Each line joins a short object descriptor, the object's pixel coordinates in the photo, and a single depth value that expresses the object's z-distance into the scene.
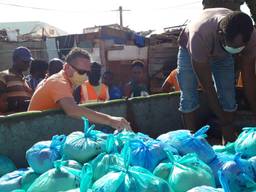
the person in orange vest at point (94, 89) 4.48
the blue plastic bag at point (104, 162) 1.56
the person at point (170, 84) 4.71
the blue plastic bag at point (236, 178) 1.48
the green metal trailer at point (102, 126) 2.07
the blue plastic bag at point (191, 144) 1.78
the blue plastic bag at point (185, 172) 1.48
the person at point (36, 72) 4.41
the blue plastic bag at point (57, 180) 1.51
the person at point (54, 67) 4.34
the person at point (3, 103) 3.20
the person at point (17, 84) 3.35
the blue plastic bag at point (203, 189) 1.28
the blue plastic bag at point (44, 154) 1.74
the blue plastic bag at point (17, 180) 1.71
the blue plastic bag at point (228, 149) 2.02
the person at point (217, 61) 2.40
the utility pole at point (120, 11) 28.89
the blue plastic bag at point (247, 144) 1.88
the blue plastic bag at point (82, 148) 1.76
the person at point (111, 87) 5.24
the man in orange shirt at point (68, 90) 2.28
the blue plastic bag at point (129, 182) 1.29
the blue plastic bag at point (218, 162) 1.74
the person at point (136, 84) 5.03
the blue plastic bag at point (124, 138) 1.76
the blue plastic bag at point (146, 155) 1.63
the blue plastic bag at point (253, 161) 1.69
